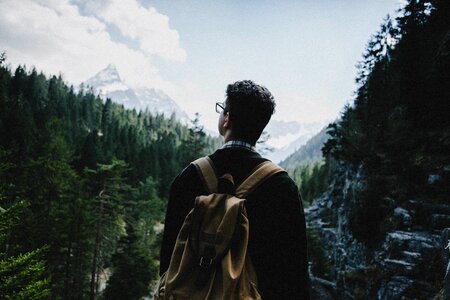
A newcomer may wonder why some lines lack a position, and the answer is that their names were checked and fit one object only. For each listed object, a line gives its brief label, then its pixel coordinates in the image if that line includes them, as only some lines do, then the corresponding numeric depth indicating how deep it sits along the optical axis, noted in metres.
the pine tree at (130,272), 17.81
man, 1.82
